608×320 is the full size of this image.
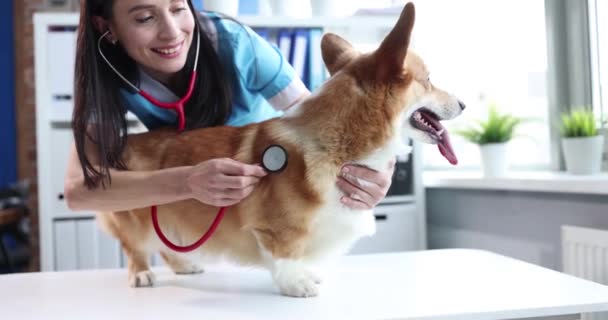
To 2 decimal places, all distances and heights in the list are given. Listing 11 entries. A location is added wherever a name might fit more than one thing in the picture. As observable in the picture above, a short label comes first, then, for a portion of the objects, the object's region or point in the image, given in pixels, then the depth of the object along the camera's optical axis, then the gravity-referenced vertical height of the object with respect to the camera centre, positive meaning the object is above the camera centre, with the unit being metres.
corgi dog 0.94 +0.02
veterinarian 0.96 +0.16
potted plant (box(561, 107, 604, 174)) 1.80 +0.04
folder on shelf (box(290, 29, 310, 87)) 2.48 +0.49
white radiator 1.50 -0.28
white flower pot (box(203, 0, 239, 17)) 2.52 +0.72
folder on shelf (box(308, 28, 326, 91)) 2.48 +0.45
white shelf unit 2.34 +0.08
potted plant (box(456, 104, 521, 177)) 2.18 +0.07
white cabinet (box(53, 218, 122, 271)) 2.38 -0.31
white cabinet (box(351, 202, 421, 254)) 2.56 -0.32
